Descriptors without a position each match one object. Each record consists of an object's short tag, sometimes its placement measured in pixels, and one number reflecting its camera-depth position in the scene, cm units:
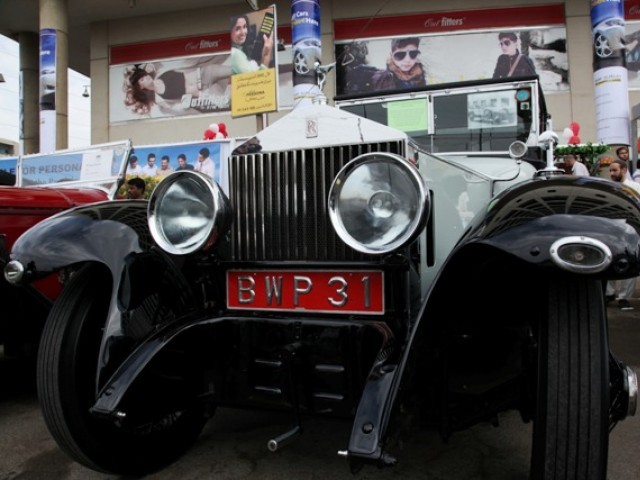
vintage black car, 148
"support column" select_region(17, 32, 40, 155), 1741
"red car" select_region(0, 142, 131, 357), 321
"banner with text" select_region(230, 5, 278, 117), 820
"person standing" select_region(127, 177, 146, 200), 561
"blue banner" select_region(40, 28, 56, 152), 1348
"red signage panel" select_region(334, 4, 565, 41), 1341
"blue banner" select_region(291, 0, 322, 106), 1085
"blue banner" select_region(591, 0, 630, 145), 996
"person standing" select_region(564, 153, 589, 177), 517
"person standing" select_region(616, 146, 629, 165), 704
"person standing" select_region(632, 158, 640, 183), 700
